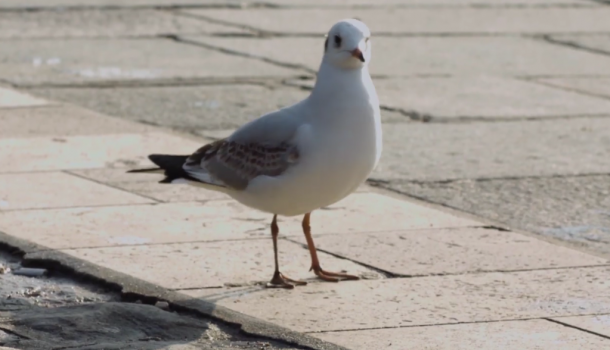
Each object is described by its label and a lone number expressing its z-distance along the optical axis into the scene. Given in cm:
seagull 1030
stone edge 944
